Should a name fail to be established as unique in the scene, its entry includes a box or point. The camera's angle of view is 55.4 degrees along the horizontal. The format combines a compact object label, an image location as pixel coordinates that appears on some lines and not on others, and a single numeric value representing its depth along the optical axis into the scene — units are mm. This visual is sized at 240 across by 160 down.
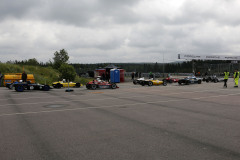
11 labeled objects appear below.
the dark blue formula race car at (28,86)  19234
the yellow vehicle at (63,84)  23641
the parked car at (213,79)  30312
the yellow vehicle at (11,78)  24078
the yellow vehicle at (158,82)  25750
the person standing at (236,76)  20633
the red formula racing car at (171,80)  29431
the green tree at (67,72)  38875
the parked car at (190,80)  26000
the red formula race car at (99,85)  21156
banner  34997
